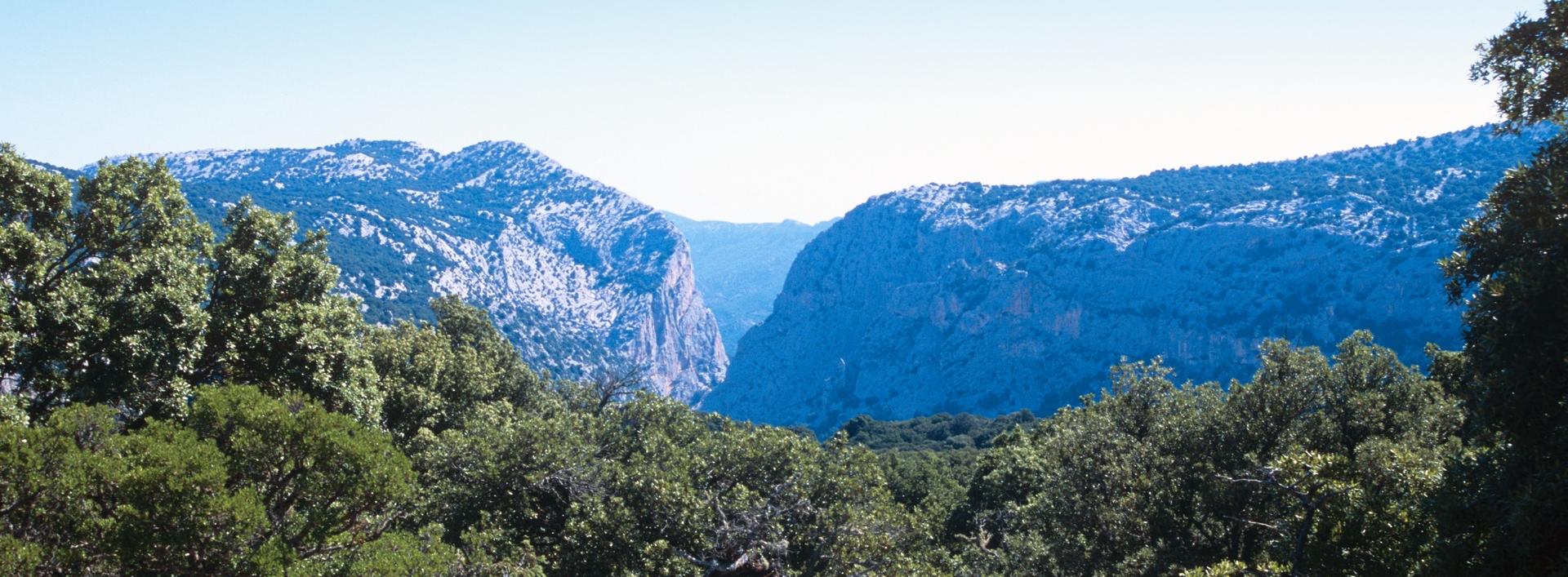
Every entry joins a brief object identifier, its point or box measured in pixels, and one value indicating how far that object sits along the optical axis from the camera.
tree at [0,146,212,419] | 17.66
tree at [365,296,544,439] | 29.78
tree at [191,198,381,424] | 20.34
